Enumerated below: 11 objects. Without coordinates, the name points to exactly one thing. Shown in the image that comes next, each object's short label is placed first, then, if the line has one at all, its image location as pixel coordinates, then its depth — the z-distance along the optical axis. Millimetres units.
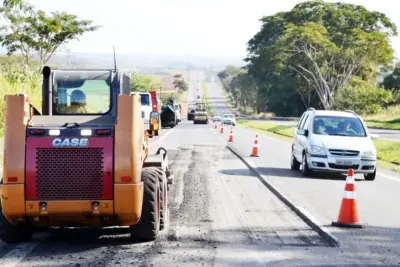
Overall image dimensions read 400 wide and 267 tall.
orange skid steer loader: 8820
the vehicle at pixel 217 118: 74050
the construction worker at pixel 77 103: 10133
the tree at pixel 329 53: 70688
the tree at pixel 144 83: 106900
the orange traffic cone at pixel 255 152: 25703
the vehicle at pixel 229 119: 68625
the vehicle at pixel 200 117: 69562
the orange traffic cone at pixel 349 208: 11039
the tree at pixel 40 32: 50750
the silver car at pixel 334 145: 18516
